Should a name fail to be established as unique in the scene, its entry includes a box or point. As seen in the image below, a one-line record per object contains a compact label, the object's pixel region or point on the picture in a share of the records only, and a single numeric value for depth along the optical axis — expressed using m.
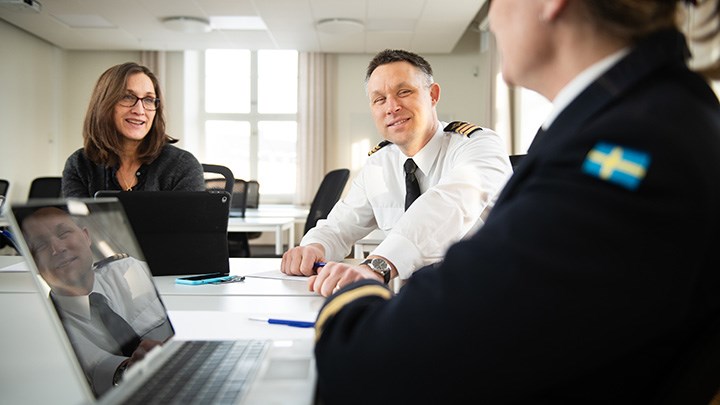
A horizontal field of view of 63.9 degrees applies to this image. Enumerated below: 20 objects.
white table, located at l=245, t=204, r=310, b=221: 4.73
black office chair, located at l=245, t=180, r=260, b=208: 6.24
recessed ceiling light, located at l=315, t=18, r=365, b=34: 6.71
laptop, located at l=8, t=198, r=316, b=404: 0.62
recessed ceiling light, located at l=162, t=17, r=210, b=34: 6.71
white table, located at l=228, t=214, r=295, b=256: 3.77
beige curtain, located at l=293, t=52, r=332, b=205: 8.42
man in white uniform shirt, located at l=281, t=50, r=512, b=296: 1.51
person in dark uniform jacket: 0.50
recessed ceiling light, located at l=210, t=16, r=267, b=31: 6.67
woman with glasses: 2.12
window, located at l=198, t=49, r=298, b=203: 8.73
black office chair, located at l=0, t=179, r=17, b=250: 5.51
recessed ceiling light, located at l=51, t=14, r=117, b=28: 6.72
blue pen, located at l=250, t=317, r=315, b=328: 0.98
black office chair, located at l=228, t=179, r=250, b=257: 3.97
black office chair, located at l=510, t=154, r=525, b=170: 2.34
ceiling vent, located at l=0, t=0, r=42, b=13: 5.93
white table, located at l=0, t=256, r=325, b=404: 0.99
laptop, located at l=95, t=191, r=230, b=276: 1.40
